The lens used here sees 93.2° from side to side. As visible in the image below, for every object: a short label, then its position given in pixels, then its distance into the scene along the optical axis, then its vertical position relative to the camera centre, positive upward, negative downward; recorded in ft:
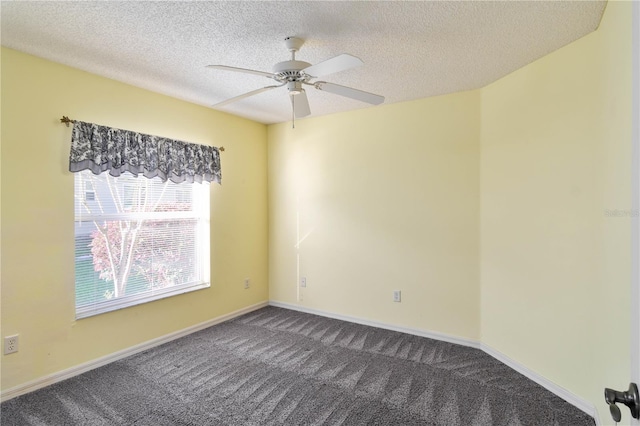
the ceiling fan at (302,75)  5.84 +2.82
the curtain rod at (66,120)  8.14 +2.49
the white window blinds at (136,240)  8.86 -0.97
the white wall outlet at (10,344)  7.27 -3.20
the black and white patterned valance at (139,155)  8.45 +1.81
